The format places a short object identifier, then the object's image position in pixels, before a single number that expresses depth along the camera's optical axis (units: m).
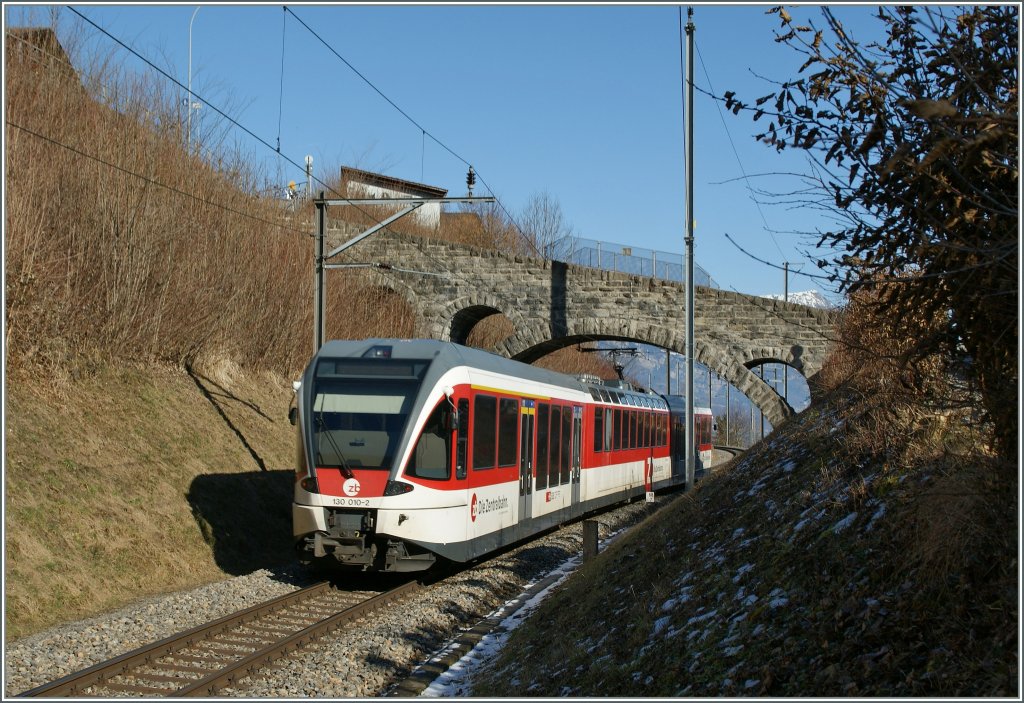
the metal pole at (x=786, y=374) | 36.11
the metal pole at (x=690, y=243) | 21.08
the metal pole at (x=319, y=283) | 17.66
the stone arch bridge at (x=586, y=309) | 32.50
